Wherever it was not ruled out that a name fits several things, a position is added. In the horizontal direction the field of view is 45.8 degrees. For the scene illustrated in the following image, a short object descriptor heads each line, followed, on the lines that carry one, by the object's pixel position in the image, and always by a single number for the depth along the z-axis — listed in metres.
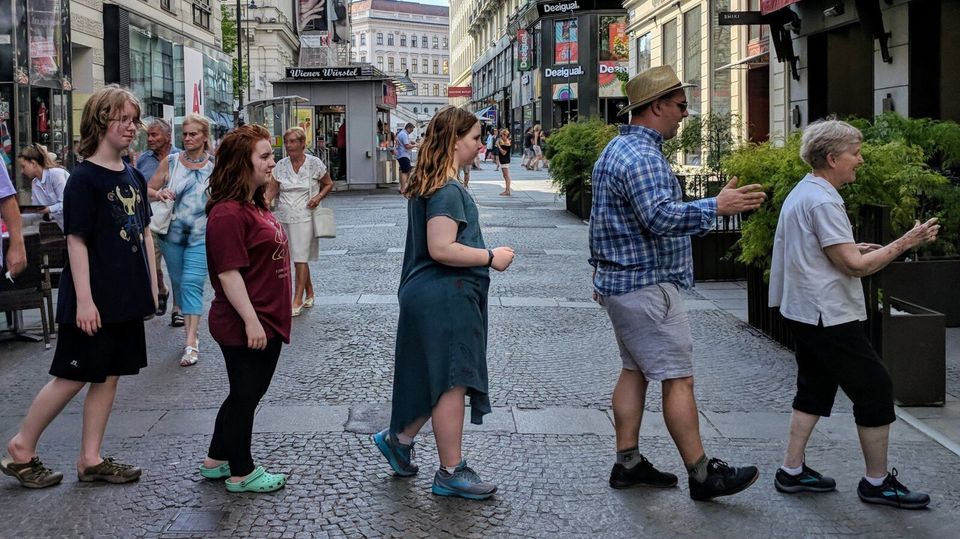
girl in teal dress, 4.76
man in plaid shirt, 4.77
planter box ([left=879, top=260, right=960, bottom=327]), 9.02
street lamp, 38.47
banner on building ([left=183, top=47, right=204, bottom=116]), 30.38
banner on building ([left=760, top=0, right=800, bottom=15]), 16.72
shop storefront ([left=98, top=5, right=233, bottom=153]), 24.66
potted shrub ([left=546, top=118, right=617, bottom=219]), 19.80
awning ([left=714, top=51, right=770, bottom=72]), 22.08
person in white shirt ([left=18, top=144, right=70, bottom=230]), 10.84
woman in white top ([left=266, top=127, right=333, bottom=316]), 10.19
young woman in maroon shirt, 4.87
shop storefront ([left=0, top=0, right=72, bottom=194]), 17.44
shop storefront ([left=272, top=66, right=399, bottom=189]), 31.09
